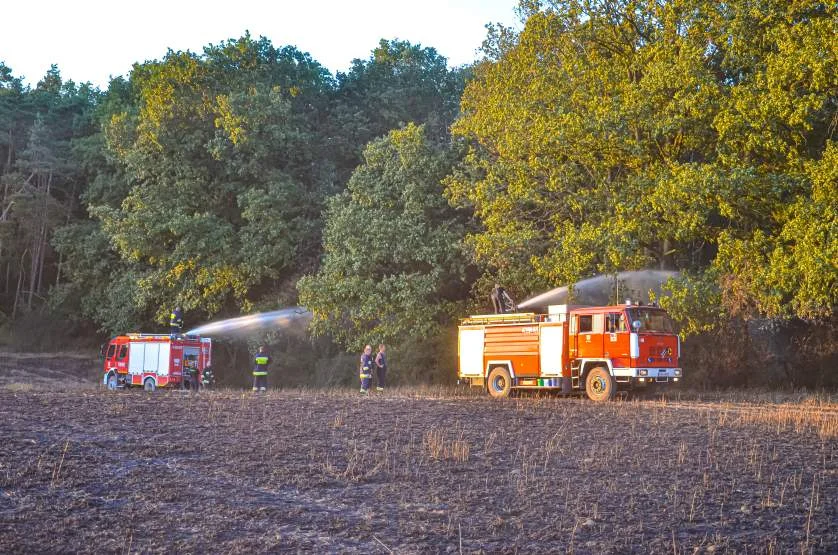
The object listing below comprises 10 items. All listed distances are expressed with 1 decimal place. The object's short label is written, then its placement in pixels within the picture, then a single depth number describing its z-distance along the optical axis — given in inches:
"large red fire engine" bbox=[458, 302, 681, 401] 943.7
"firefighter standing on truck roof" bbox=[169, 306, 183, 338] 1308.2
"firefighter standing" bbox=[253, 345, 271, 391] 1210.0
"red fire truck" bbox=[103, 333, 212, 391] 1348.4
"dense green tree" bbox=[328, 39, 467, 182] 1806.1
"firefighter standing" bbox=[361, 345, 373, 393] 1171.0
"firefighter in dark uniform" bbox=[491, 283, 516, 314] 1136.8
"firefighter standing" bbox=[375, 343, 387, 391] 1195.3
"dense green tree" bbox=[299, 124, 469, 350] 1344.7
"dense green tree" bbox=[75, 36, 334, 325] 1616.6
